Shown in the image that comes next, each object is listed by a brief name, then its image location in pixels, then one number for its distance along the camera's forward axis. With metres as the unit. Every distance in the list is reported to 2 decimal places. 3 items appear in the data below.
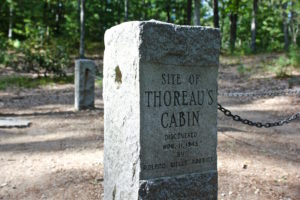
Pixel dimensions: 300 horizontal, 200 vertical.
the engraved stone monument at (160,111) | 2.94
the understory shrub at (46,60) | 14.74
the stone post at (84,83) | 9.30
